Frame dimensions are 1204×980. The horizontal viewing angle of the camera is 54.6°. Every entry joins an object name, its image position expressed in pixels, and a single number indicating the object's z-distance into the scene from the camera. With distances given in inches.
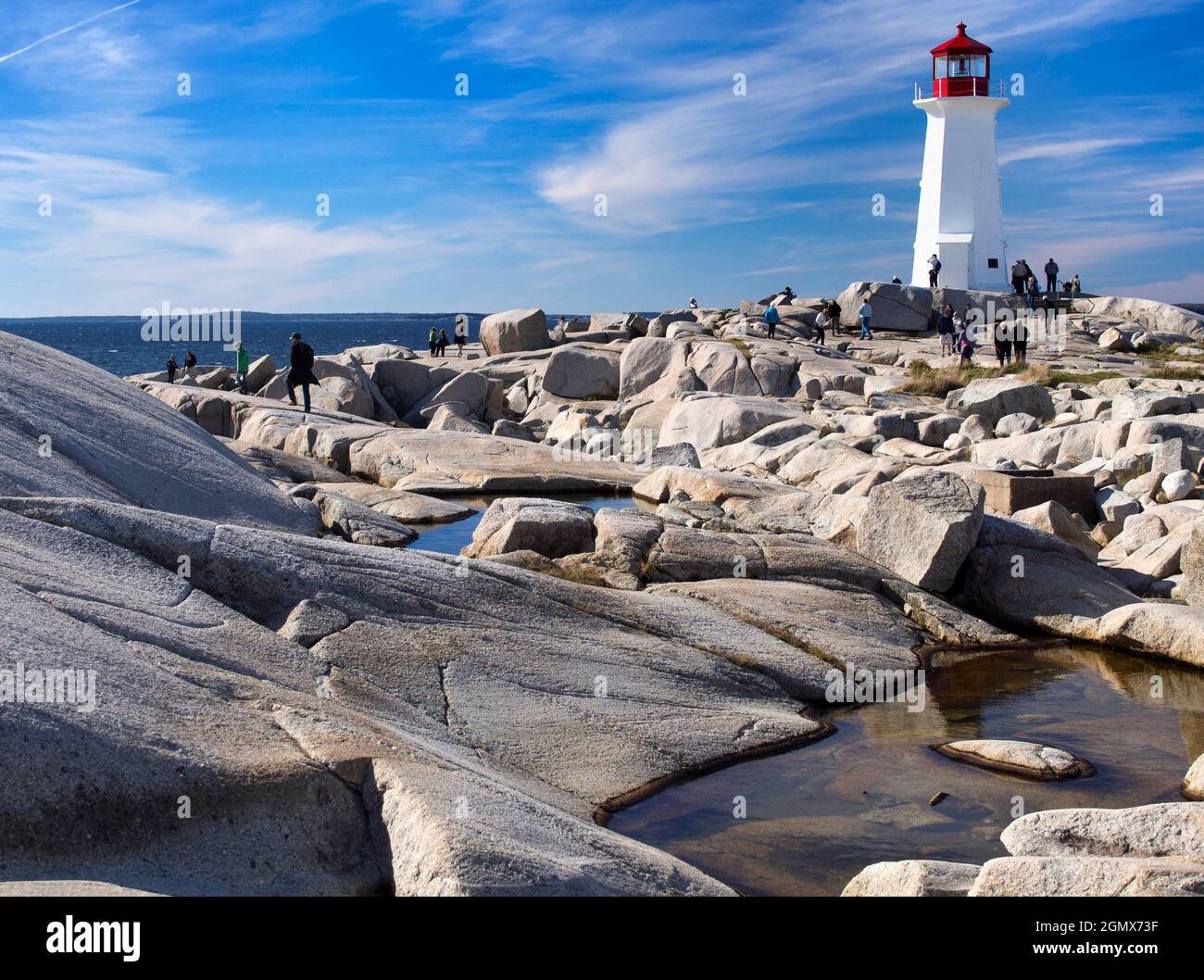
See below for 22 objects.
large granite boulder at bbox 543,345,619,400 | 1358.3
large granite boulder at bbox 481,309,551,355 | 1630.2
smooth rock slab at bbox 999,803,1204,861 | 263.6
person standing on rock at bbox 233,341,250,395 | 1268.5
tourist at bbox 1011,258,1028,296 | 1716.3
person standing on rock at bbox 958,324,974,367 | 1307.9
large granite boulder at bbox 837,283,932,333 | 1717.5
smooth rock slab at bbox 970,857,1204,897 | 212.2
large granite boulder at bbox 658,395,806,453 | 1032.8
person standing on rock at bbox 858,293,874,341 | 1657.2
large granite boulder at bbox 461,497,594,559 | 548.1
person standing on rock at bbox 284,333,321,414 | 996.7
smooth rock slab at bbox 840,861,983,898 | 235.3
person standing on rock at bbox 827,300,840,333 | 1695.4
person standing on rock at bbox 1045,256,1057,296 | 1809.8
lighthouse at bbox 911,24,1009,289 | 1845.5
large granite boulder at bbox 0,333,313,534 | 443.8
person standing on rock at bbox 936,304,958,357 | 1472.7
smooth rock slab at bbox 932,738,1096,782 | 364.2
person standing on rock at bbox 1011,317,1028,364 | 1373.0
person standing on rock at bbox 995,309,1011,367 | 1331.2
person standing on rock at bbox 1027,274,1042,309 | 1733.4
